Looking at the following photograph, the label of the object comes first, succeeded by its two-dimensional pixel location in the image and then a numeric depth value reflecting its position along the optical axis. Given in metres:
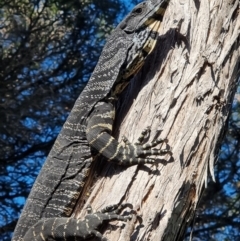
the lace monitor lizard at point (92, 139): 3.70
